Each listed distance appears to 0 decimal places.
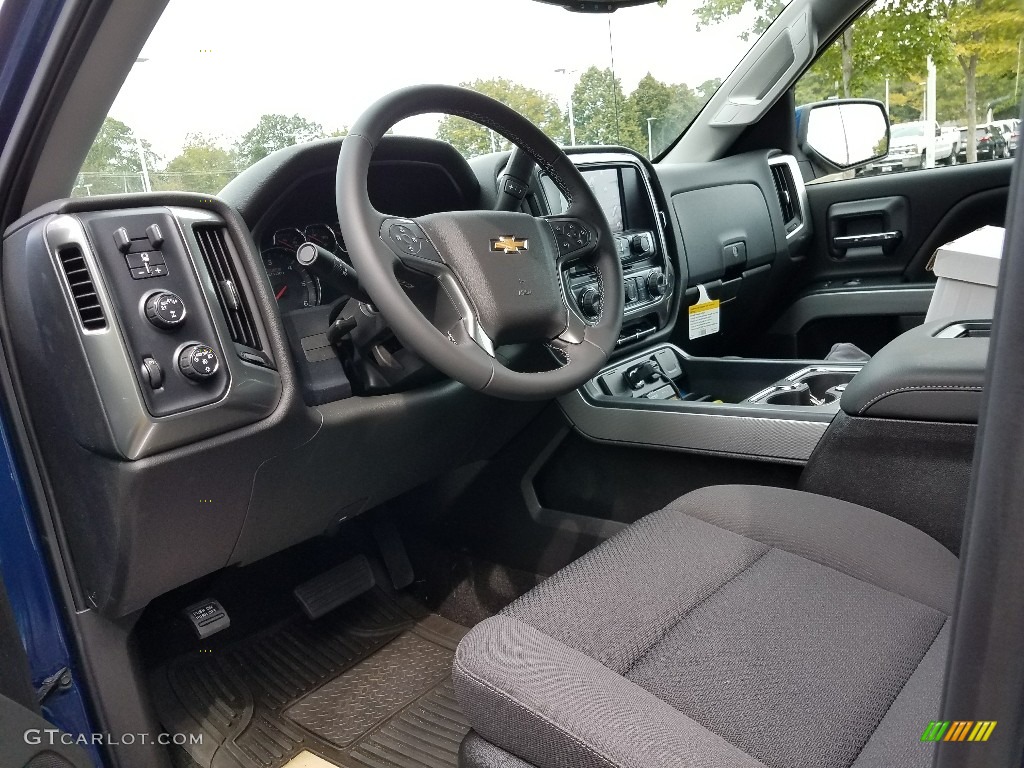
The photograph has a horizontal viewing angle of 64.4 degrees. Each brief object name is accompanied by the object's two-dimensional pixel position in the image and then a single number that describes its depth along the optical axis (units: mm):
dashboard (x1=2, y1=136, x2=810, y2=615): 1026
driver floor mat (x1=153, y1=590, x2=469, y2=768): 1505
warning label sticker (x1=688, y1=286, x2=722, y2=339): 2238
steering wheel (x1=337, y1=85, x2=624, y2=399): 1068
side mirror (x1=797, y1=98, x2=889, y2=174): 2682
